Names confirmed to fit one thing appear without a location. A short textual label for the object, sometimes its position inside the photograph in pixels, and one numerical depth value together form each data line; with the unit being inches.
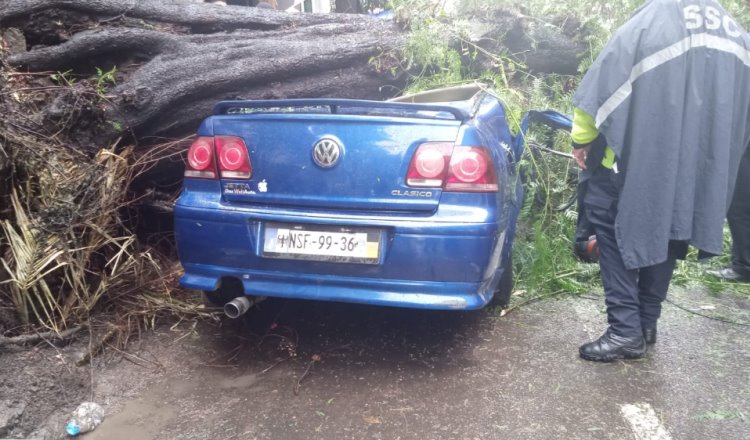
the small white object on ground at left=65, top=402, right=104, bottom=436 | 96.6
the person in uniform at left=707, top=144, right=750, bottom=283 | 147.6
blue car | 104.0
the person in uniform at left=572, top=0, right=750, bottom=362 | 104.7
